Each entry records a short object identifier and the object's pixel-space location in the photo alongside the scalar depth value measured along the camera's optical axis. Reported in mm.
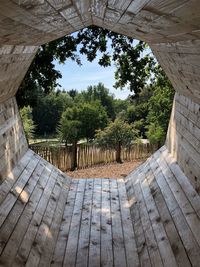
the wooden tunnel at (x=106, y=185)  1448
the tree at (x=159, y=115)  15483
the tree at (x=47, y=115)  34508
